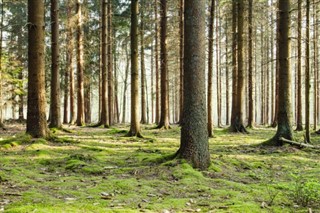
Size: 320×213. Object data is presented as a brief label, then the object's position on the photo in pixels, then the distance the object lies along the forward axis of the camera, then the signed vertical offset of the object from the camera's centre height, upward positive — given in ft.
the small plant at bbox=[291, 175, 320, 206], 16.35 -4.40
